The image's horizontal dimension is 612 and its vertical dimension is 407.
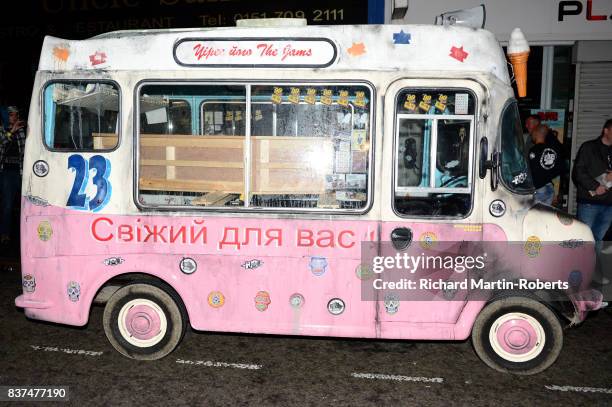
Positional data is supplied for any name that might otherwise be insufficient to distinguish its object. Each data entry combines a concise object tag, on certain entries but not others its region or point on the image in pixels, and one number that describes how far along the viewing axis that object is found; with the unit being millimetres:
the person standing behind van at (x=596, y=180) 7273
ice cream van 4613
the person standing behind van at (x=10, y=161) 8789
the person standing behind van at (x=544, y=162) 8000
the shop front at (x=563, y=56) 10266
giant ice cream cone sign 4723
